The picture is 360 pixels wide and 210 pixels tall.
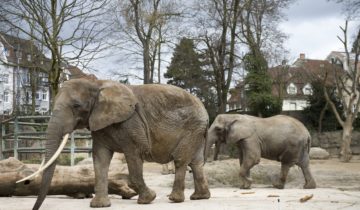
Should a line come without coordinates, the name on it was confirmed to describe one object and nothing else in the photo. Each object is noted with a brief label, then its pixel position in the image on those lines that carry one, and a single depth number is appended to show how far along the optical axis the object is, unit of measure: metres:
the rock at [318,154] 30.72
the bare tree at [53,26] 19.23
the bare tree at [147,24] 31.81
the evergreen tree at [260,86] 34.69
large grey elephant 7.32
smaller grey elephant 14.16
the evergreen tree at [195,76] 38.47
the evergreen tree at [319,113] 38.78
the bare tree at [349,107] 29.36
